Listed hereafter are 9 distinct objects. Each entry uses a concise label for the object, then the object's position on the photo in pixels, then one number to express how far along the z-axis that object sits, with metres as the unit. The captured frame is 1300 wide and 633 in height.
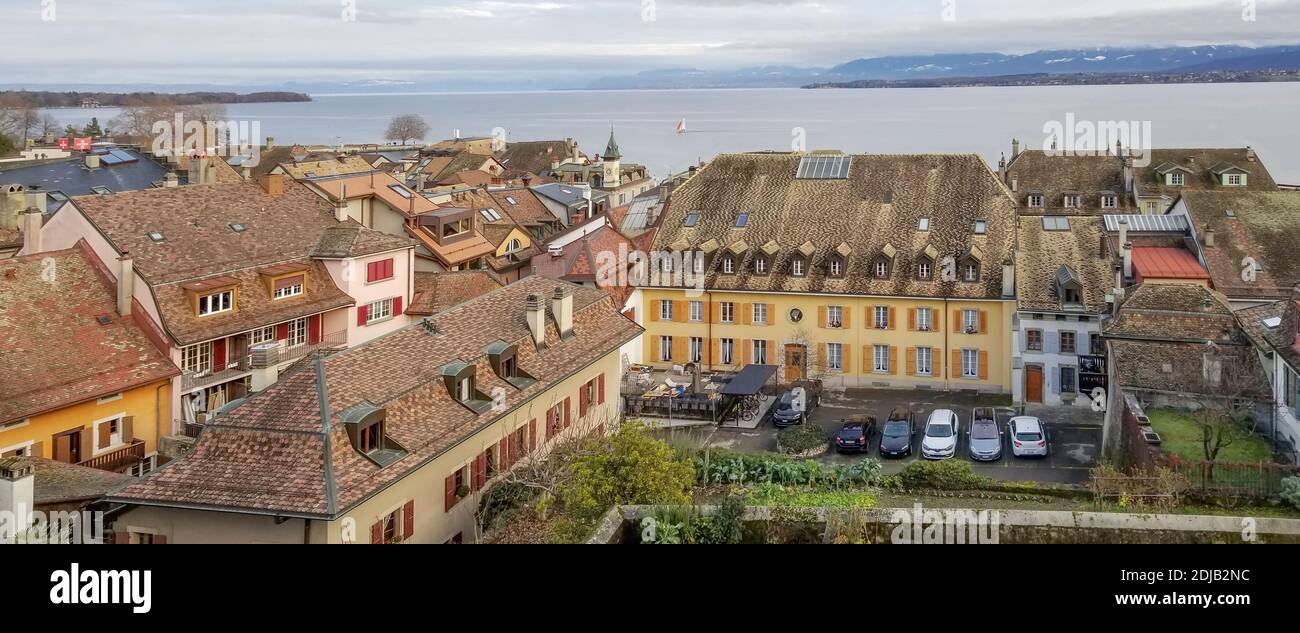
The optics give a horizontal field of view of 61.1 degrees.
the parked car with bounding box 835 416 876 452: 37.97
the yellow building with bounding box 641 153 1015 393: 47.03
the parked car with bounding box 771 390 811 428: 42.00
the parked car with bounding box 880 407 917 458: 37.12
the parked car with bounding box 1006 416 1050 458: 36.03
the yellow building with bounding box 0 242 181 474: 29.73
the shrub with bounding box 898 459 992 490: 26.67
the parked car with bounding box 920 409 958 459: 36.72
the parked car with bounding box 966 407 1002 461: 35.81
